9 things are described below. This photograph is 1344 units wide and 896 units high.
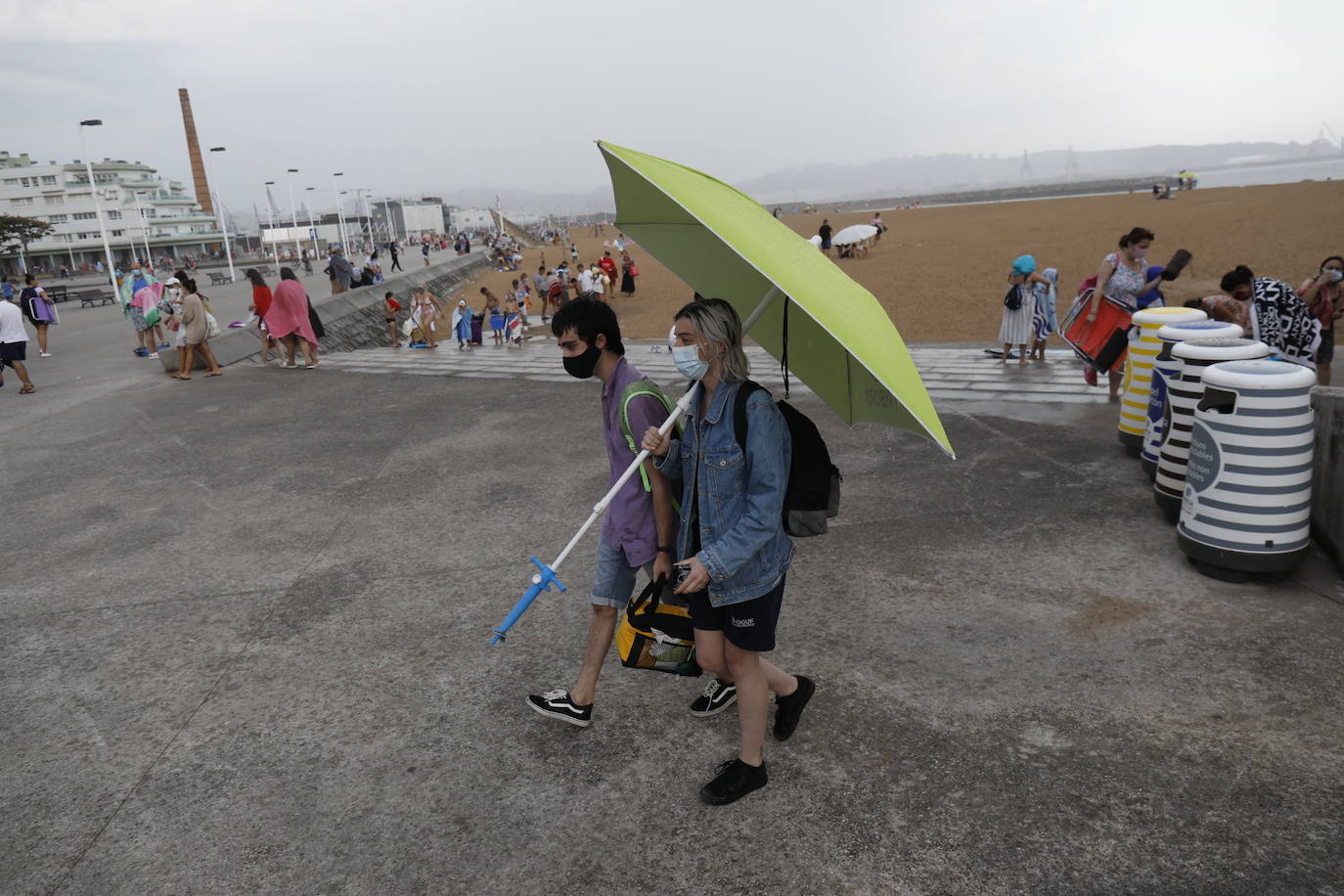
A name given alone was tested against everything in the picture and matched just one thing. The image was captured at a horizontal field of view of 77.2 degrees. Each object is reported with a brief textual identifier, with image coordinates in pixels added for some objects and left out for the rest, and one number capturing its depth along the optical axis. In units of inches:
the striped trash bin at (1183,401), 182.7
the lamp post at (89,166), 1038.0
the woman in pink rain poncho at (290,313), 483.8
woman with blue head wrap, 402.6
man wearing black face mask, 114.1
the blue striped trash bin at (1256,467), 158.6
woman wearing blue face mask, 99.4
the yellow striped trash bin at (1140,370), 233.9
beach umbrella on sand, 1153.4
